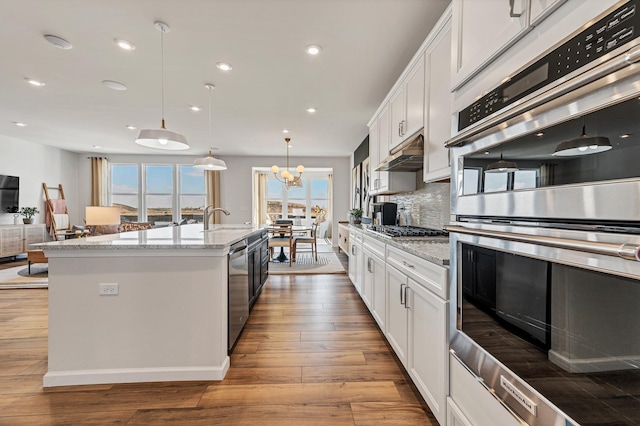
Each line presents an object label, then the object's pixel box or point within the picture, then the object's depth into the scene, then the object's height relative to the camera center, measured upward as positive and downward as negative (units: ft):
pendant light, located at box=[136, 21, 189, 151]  7.46 +2.14
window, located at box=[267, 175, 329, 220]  29.89 +1.35
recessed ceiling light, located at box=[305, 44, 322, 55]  8.24 +5.09
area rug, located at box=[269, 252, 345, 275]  15.65 -3.55
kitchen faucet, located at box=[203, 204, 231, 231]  9.65 -0.18
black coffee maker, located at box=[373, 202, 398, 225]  11.14 -0.08
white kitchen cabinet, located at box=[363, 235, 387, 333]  7.50 -2.16
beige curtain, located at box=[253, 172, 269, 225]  26.99 +1.44
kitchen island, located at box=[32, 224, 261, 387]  5.72 -2.23
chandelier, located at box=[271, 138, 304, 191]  19.41 +2.53
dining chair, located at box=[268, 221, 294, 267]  16.80 -1.88
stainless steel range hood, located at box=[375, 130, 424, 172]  6.86 +1.56
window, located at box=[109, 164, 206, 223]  25.17 +1.71
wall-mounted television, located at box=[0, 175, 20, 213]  18.04 +1.12
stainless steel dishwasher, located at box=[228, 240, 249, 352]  6.70 -2.19
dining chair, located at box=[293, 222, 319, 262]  17.76 -2.01
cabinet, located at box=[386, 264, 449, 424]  4.25 -2.40
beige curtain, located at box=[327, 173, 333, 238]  28.99 -0.54
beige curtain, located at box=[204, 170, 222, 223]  24.59 +2.08
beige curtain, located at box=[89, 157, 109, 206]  24.08 +2.72
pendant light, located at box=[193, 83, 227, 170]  11.27 +2.05
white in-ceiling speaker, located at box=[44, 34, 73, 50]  7.84 +5.09
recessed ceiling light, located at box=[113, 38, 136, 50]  7.99 +5.08
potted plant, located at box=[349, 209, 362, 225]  16.93 -0.32
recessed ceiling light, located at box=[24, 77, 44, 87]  10.55 +5.17
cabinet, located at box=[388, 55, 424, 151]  6.98 +3.09
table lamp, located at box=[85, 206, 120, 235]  19.86 -0.45
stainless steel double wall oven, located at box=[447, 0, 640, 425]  1.88 -0.17
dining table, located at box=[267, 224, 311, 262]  18.18 -3.26
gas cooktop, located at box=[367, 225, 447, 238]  7.13 -0.61
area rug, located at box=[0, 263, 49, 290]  12.74 -3.57
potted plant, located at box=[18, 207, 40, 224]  19.03 -0.23
